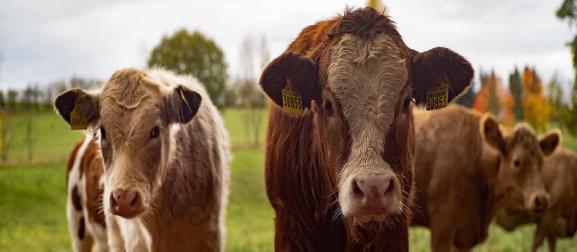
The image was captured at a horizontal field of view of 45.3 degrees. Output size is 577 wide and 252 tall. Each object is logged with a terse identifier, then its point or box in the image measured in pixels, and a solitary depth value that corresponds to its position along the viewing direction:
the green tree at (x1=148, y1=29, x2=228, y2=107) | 42.50
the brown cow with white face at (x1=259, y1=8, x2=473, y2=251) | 3.65
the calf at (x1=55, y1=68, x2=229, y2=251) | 5.14
